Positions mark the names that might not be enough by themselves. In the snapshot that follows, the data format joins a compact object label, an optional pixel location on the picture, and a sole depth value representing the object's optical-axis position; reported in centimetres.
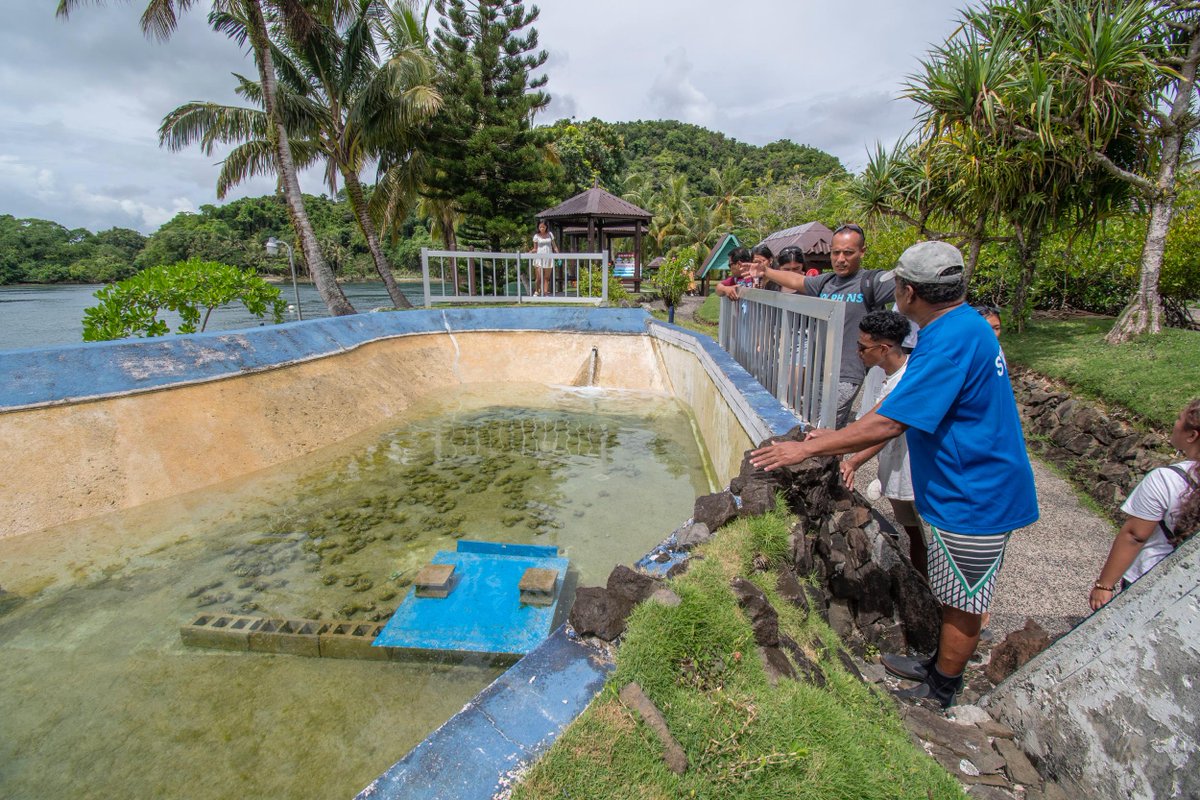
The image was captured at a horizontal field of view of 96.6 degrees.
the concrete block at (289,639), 300
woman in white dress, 1322
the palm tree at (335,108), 1388
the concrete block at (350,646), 296
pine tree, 1819
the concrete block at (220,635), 305
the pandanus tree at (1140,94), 655
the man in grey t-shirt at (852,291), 367
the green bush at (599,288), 1552
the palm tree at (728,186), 4058
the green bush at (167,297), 671
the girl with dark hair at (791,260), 508
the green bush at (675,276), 1706
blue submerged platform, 294
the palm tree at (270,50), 1062
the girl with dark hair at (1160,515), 206
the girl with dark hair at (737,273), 601
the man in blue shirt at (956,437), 197
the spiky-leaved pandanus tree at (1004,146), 741
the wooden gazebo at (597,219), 1819
